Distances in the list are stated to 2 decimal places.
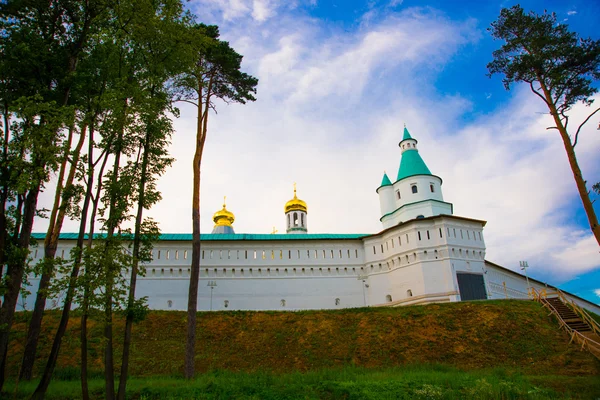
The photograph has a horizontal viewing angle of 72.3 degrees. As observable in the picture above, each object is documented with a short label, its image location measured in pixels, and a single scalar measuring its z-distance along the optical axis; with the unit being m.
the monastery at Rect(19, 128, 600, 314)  27.31
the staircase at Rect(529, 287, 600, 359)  15.82
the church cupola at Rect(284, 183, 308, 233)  44.94
